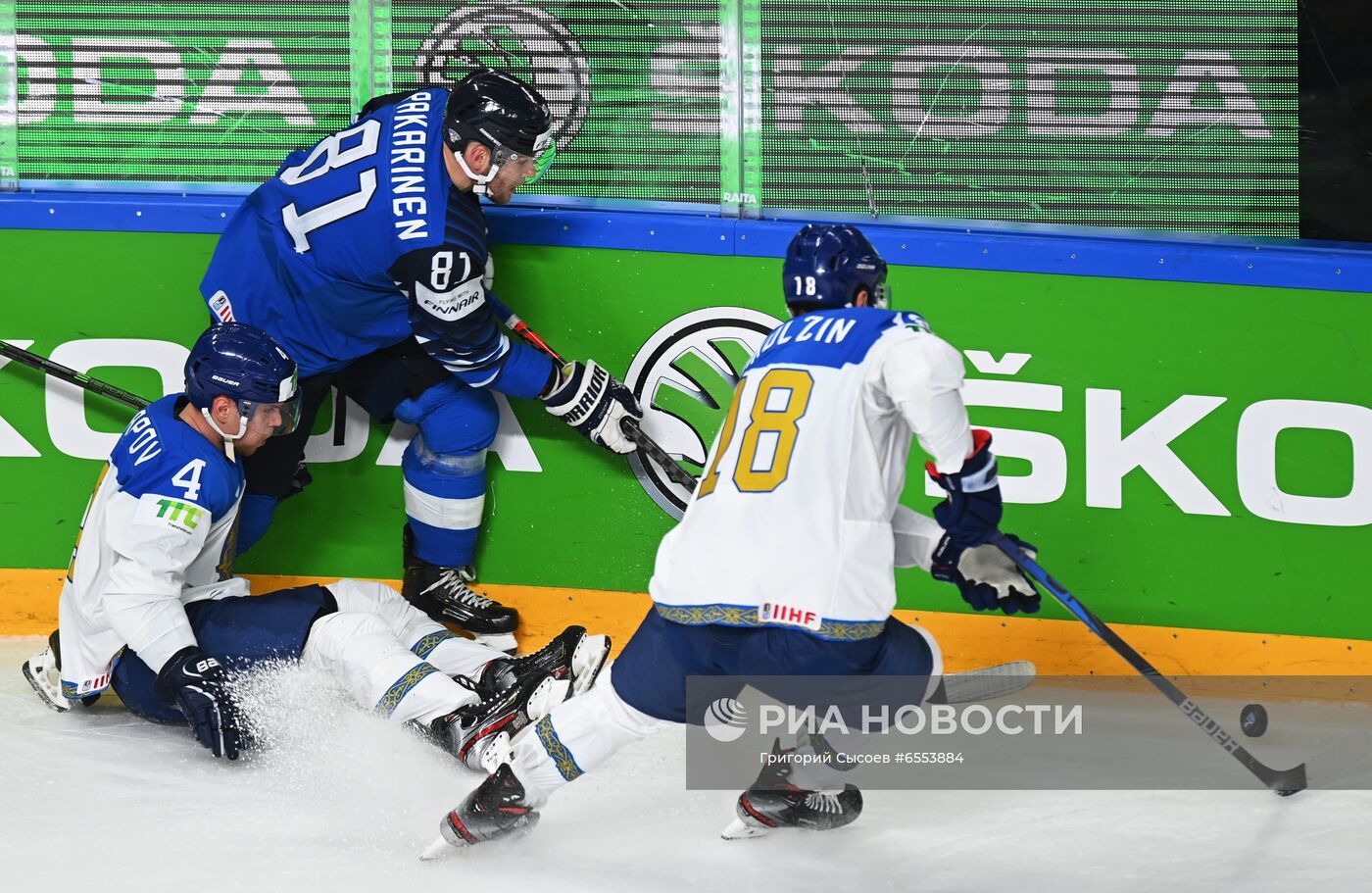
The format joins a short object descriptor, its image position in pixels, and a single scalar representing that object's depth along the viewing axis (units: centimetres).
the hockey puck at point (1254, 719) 653
